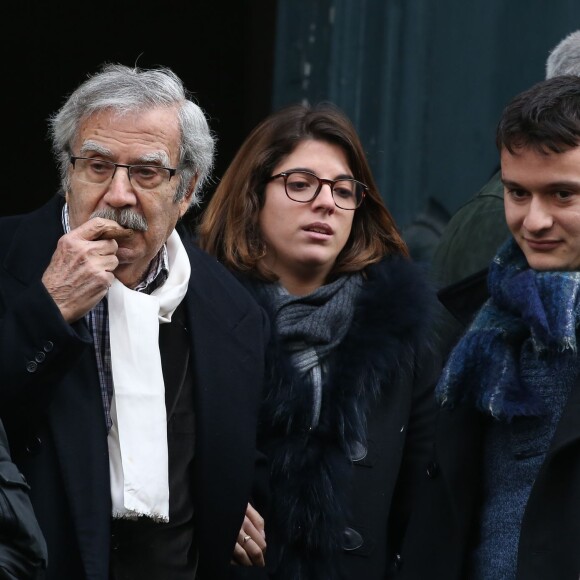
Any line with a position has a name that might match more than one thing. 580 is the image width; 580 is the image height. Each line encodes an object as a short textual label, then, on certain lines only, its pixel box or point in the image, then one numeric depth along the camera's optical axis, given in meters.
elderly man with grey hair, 6.88
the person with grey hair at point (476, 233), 8.73
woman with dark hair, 8.12
